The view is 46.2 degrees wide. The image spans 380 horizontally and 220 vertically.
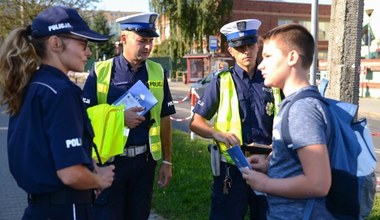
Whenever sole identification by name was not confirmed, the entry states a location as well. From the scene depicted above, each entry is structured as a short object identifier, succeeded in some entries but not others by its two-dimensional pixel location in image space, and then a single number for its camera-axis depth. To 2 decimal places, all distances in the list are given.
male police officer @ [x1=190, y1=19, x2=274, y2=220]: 3.40
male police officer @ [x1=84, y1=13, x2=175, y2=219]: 3.52
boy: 2.01
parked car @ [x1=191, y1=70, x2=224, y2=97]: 22.90
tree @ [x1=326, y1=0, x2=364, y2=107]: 4.29
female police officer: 2.15
